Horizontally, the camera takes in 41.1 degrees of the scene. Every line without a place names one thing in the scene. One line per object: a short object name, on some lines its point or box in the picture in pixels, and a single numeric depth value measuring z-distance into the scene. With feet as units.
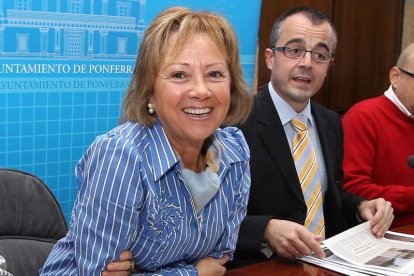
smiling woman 4.24
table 4.96
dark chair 4.95
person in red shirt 8.14
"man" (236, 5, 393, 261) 6.61
